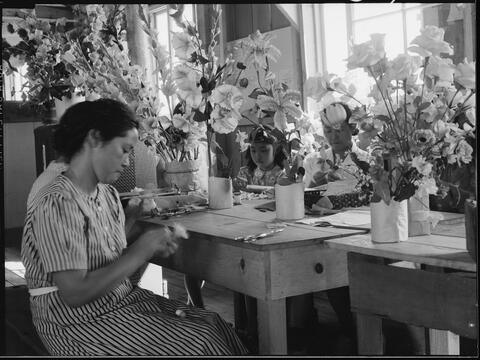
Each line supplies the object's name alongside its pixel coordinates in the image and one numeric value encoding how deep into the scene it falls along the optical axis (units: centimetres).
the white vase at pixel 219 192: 244
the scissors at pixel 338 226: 185
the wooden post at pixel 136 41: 343
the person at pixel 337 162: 221
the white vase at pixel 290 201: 211
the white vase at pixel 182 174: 260
